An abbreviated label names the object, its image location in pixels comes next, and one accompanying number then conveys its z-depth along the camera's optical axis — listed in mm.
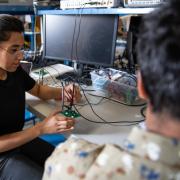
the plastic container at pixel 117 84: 1445
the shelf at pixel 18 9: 1957
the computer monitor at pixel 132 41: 1750
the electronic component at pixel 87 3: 1483
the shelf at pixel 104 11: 1350
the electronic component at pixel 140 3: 1280
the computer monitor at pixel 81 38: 1583
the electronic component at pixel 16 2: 1946
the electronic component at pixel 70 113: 1238
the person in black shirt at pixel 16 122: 1139
